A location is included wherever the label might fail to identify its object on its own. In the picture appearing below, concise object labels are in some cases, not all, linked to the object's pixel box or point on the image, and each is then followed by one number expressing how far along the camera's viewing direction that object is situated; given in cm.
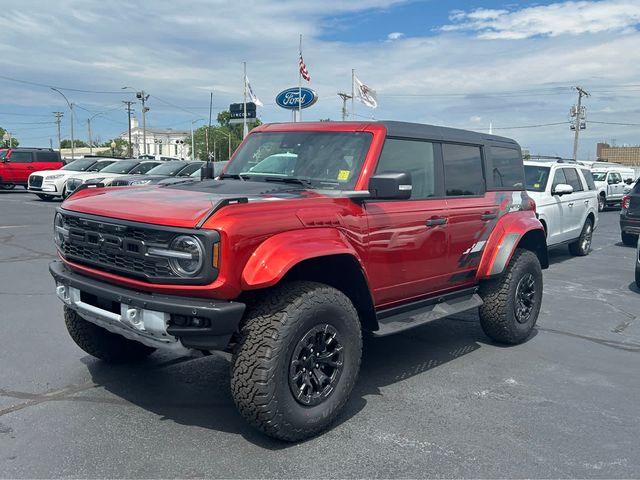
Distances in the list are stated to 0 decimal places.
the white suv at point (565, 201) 1060
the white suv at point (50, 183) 2130
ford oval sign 2470
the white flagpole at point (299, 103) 2380
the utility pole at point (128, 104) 7564
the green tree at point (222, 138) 9250
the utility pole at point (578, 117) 5641
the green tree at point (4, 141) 10984
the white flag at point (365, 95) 2452
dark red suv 2649
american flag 2553
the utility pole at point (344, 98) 4226
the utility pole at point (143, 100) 5813
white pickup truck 2505
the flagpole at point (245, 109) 2827
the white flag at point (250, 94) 3095
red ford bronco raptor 338
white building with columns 11581
